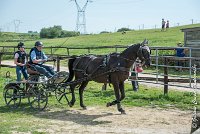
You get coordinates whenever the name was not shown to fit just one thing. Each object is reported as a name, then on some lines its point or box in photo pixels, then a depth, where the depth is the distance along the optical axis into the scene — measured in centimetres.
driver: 1137
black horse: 1034
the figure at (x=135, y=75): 1400
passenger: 1257
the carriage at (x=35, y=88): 1137
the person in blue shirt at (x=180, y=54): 2252
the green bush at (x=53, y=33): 8225
